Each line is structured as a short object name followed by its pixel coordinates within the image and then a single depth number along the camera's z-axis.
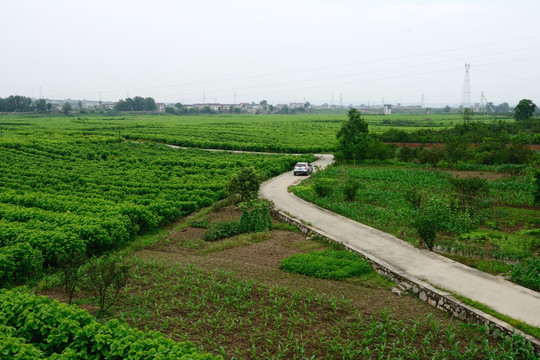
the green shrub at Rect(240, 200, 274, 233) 19.31
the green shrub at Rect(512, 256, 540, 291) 11.97
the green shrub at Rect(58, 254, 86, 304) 11.50
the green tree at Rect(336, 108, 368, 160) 38.06
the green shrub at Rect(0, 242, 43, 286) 13.17
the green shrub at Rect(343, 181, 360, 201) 23.41
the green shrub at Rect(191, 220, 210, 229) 20.31
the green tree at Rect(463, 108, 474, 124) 66.16
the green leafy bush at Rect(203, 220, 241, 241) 18.53
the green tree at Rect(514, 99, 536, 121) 71.50
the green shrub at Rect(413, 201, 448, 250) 14.97
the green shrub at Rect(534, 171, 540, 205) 20.93
